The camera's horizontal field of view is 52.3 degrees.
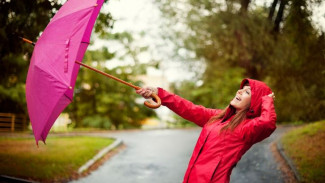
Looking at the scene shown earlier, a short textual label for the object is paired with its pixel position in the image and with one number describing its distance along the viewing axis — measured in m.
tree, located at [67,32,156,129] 20.53
